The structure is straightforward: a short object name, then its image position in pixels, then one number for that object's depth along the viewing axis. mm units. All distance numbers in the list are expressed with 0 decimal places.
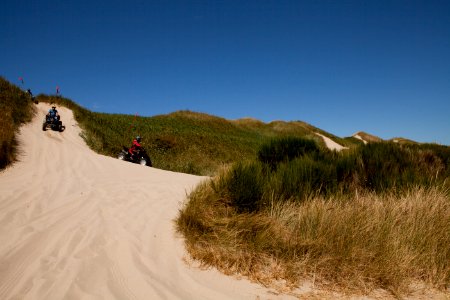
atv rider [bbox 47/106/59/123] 14243
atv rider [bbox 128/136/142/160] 12906
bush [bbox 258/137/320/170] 7438
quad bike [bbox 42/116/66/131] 14077
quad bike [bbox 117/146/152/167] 12877
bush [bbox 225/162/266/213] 4328
